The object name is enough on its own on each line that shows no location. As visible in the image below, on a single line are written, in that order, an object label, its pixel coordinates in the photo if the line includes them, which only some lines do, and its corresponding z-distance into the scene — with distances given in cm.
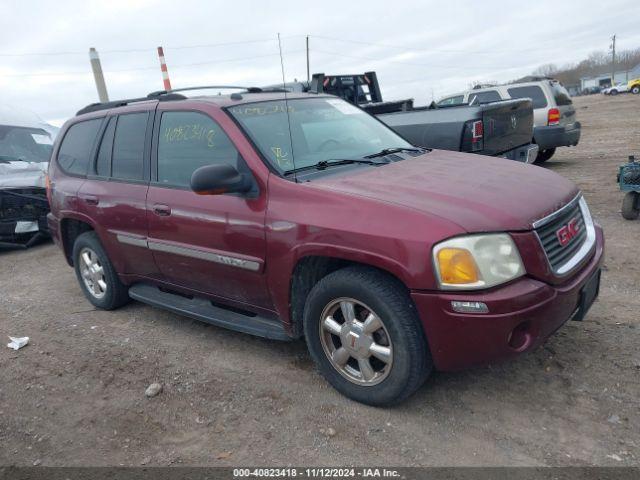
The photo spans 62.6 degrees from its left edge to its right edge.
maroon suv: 258
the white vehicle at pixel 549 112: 1034
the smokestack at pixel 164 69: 1917
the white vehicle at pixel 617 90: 5844
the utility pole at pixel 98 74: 1930
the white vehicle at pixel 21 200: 741
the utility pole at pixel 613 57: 8700
